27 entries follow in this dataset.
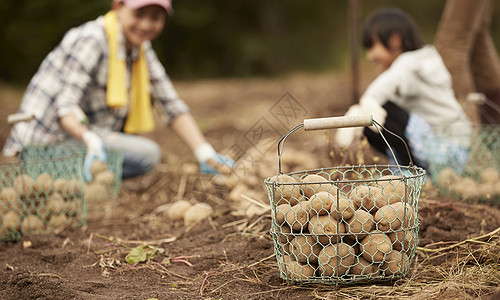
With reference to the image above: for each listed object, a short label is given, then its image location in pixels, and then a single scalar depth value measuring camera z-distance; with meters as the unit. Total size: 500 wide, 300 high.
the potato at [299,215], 3.01
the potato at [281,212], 3.02
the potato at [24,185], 3.53
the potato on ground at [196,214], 3.52
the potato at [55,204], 3.55
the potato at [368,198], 3.02
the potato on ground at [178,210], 3.58
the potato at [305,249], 3.01
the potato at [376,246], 2.99
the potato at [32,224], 3.51
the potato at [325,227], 2.99
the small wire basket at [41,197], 3.51
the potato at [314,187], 3.04
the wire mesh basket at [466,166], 3.54
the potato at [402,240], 3.00
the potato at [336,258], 2.99
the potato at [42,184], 3.55
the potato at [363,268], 3.00
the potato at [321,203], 3.00
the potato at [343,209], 3.00
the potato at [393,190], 3.04
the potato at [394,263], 3.00
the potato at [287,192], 3.04
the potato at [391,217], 2.99
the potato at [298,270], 3.02
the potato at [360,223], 2.99
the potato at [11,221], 3.48
